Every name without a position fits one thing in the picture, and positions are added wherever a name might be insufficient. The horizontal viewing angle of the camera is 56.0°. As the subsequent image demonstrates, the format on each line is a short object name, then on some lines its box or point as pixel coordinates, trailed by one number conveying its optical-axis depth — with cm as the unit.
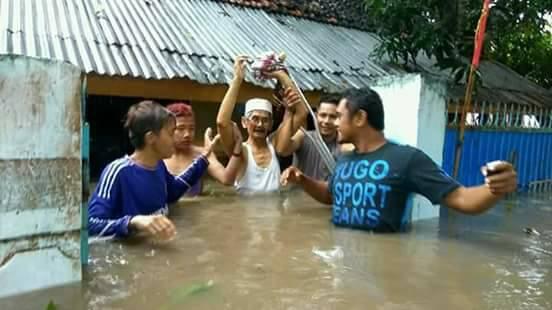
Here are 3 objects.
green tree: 743
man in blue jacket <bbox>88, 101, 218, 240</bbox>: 278
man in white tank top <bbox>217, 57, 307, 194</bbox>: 448
